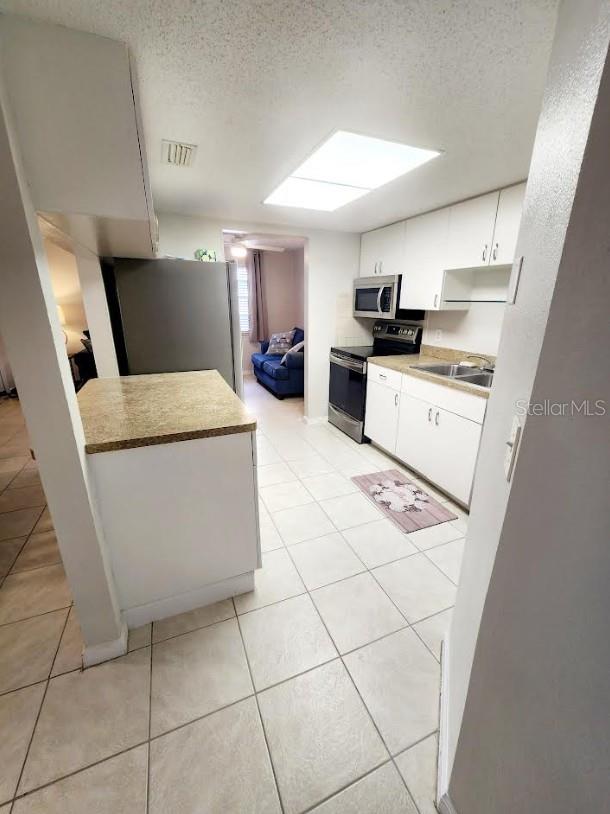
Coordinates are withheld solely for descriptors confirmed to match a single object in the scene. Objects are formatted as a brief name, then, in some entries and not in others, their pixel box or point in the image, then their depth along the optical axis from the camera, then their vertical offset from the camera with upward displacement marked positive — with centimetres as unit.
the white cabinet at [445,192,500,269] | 234 +53
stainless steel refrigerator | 236 -7
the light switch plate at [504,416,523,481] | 72 -30
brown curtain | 625 +10
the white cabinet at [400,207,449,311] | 274 +38
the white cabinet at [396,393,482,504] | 228 -102
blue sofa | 504 -106
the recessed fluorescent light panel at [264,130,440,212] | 170 +78
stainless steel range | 341 -66
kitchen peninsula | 132 -80
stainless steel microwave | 322 +9
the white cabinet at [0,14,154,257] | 92 +52
